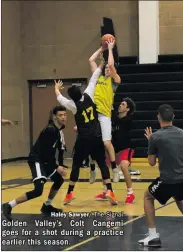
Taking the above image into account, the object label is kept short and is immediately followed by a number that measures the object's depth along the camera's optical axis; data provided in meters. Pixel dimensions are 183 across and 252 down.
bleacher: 17.28
